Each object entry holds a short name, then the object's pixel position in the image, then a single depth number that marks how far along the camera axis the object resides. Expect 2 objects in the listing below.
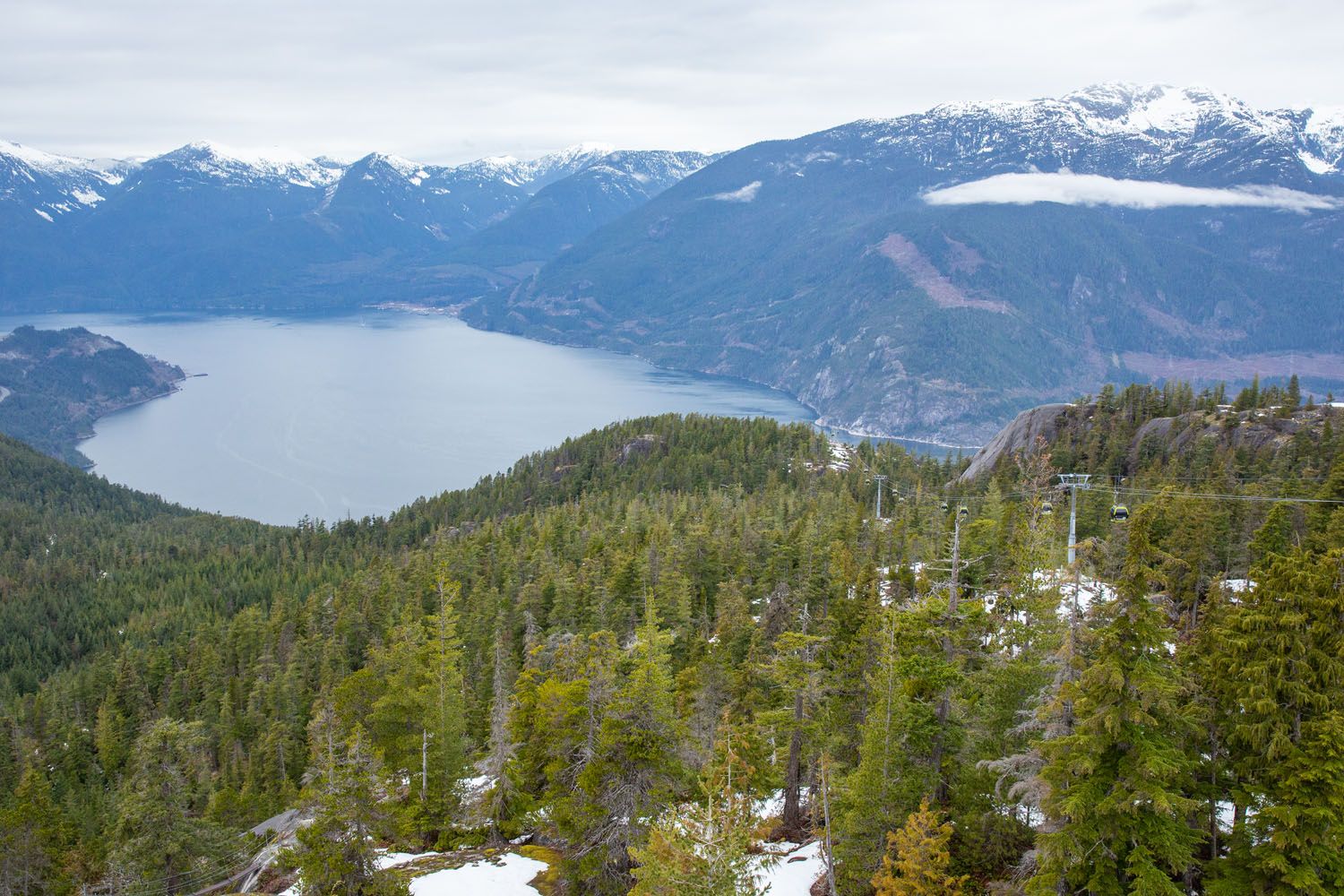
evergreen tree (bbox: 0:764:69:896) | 46.53
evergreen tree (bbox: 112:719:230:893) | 36.12
